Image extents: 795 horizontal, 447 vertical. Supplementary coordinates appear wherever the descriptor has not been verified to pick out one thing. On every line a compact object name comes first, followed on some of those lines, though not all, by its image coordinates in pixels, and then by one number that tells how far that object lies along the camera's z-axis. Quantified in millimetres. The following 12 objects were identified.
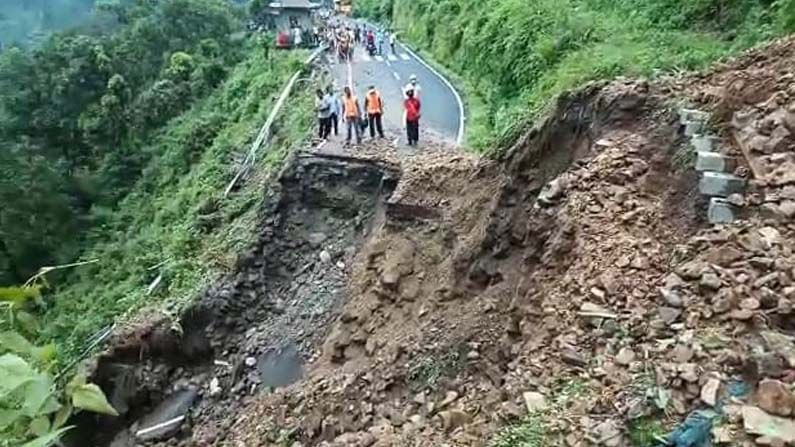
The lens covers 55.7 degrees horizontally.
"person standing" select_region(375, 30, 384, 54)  28925
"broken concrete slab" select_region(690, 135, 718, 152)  6496
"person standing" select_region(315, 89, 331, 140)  13649
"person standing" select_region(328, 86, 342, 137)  13758
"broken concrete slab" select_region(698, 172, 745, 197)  5957
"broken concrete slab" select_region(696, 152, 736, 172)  6205
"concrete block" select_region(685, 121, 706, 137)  6832
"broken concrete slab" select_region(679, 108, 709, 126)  6934
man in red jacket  12820
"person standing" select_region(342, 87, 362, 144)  13117
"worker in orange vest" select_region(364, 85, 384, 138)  13297
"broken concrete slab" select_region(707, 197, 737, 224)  5750
